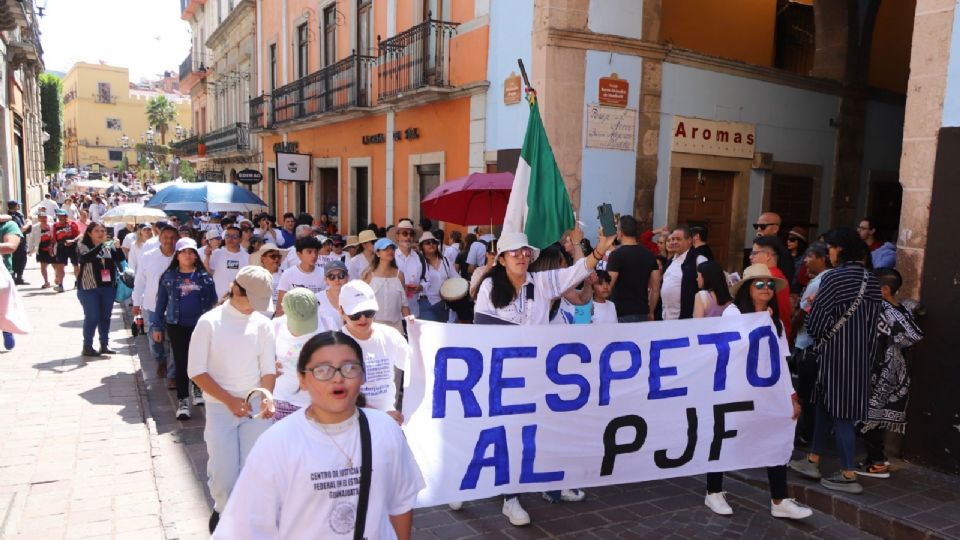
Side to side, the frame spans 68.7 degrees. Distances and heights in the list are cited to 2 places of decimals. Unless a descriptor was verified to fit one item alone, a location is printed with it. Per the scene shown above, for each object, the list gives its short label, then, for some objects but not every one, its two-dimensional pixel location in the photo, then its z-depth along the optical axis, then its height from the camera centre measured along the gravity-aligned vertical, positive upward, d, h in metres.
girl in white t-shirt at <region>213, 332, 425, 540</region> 2.16 -0.85
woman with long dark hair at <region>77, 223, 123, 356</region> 8.38 -1.08
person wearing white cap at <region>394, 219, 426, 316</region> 7.70 -0.75
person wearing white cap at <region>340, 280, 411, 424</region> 3.87 -0.84
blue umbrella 11.70 -0.14
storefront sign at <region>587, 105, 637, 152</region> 9.75 +1.05
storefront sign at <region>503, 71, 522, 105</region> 10.13 +1.60
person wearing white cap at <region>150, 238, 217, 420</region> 6.45 -1.03
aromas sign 10.53 +1.05
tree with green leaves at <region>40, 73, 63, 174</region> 42.41 +4.22
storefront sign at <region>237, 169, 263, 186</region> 19.53 +0.42
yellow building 78.06 +7.92
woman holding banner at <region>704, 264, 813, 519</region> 4.71 -1.29
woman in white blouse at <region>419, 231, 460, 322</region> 7.91 -0.94
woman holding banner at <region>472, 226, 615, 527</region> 4.54 -0.58
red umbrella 8.05 -0.03
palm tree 77.19 +8.19
